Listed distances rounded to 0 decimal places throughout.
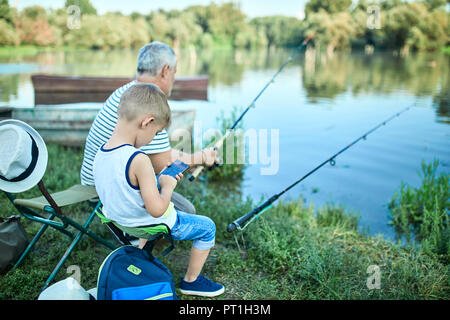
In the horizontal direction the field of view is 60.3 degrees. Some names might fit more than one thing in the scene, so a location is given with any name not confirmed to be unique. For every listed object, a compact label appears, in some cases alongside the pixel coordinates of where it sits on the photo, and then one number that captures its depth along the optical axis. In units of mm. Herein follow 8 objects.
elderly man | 2986
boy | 2182
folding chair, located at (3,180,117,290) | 2699
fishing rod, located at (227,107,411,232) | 2855
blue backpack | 2230
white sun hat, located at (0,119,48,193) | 2352
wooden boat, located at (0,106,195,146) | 7234
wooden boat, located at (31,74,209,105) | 15328
